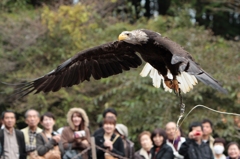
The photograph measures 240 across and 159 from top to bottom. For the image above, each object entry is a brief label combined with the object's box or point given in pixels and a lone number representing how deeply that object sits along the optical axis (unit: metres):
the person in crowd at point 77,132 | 17.73
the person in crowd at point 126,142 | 18.23
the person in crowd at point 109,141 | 17.77
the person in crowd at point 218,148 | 18.81
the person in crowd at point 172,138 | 18.43
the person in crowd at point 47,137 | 17.14
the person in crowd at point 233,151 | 18.55
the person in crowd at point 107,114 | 18.21
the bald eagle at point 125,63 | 15.99
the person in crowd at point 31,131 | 17.41
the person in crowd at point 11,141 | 17.25
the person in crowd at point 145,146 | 18.72
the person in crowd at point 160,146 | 18.03
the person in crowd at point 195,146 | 18.03
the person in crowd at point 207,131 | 19.20
